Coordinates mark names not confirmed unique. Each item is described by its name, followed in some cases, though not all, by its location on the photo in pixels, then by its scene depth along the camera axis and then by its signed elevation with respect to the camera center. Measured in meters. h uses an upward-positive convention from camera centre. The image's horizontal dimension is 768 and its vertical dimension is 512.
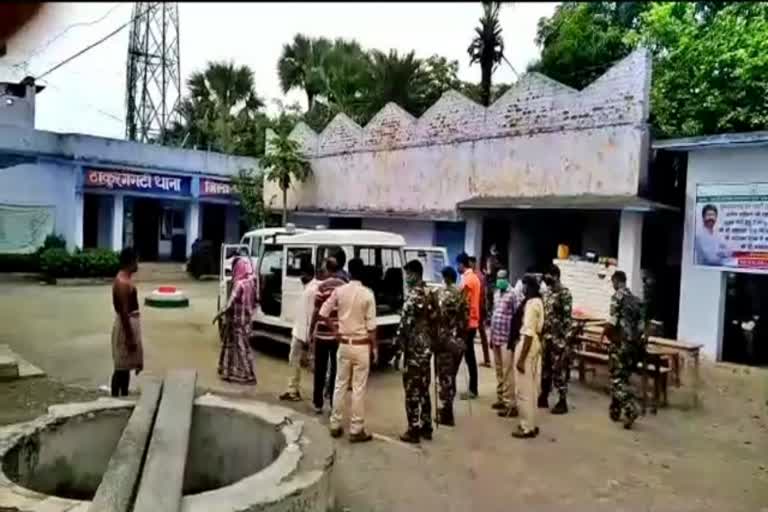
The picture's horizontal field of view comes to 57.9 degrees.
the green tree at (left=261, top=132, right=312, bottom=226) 20.64 +2.10
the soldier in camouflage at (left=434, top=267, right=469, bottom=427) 7.22 -1.05
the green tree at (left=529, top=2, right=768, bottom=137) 16.06 +5.17
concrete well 3.97 -1.57
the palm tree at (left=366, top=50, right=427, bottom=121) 21.81 +5.07
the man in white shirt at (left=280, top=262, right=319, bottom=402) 7.91 -1.20
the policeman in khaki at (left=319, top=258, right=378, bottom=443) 6.67 -1.10
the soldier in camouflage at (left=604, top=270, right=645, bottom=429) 7.61 -1.03
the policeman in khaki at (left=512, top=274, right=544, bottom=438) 6.99 -1.14
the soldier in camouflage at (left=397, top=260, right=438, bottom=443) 6.75 -1.11
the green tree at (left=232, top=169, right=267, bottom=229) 23.14 +1.27
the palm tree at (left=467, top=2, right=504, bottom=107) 21.53 +6.15
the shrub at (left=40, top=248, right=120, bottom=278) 19.98 -1.12
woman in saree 8.94 -1.23
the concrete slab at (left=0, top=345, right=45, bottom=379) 8.79 -1.90
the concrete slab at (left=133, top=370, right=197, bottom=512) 3.75 -1.44
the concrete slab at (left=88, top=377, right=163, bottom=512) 3.74 -1.46
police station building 20.38 +1.04
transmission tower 32.44 +6.83
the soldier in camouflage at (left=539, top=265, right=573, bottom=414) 8.13 -1.01
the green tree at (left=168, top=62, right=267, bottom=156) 29.81 +5.52
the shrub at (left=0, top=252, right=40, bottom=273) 19.88 -1.16
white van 10.10 -0.54
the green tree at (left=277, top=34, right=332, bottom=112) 27.33 +6.87
